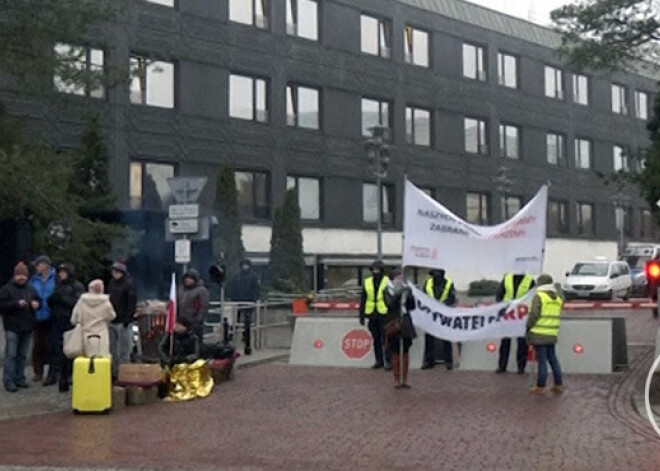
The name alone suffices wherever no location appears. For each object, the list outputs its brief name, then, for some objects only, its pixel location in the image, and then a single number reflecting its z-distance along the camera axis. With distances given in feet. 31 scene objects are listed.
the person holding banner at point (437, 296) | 68.39
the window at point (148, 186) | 130.72
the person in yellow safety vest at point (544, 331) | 56.39
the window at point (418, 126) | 170.71
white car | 155.33
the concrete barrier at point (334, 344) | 71.15
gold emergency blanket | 56.13
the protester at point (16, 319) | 57.16
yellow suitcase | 50.93
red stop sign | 71.31
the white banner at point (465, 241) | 61.85
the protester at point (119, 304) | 59.47
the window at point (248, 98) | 143.23
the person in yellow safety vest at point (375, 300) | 67.31
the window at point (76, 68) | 83.35
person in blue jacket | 59.36
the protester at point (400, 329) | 58.29
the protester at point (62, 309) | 57.72
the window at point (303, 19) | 150.10
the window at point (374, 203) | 162.81
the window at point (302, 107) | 151.12
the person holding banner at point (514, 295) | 65.46
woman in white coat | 53.42
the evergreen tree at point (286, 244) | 134.62
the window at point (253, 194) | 143.84
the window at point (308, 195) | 151.74
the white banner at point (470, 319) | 64.28
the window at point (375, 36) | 163.22
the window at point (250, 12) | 142.20
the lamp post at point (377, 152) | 112.82
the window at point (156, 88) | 130.52
